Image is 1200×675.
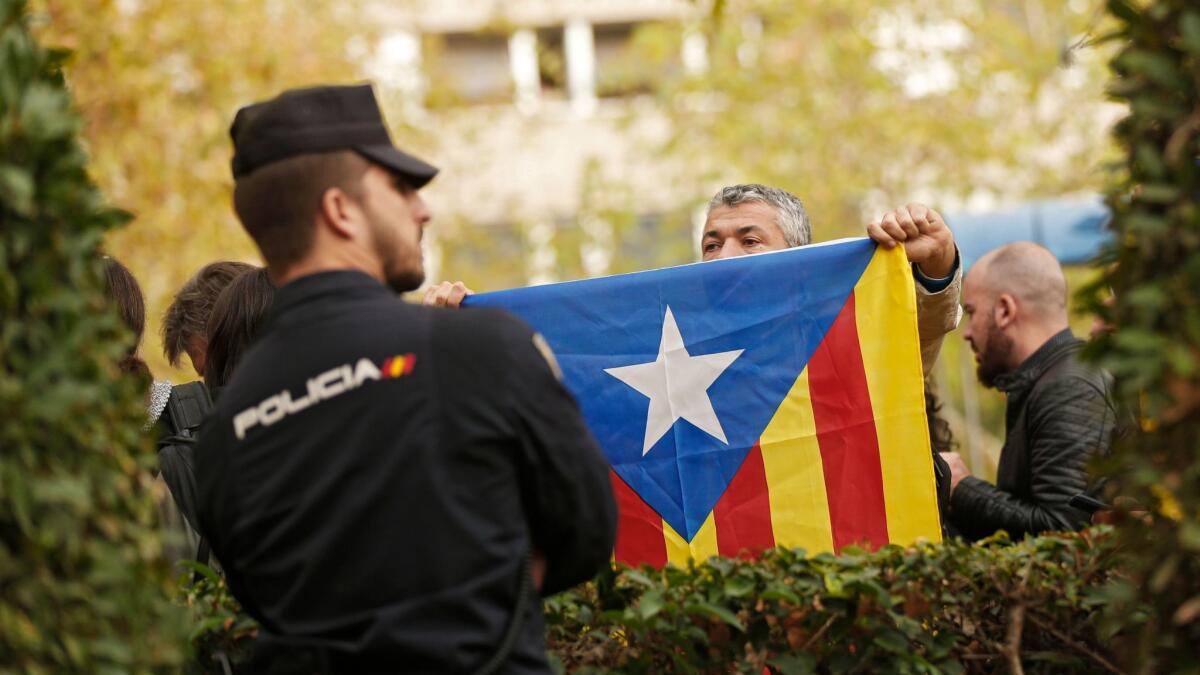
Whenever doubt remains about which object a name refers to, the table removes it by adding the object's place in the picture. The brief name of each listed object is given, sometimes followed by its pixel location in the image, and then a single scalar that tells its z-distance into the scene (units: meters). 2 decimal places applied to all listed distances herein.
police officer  2.75
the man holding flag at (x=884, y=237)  4.51
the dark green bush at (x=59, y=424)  2.61
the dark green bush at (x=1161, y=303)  2.71
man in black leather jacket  5.26
